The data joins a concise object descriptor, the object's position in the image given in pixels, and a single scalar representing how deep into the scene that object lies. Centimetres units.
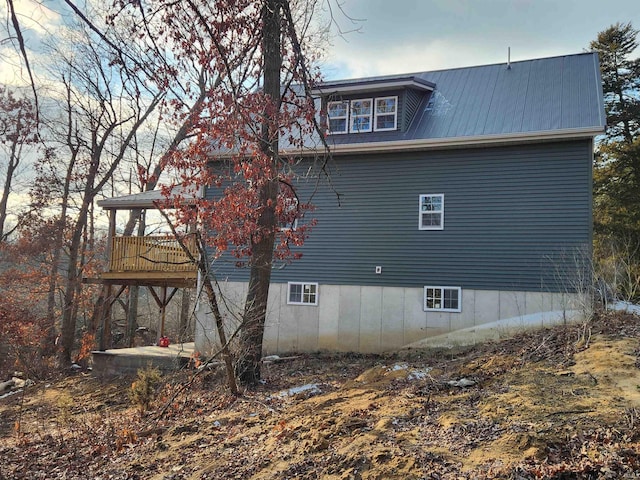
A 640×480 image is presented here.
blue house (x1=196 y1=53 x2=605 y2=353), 1236
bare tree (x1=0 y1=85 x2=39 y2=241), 1515
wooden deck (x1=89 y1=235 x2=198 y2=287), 1548
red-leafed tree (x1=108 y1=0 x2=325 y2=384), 567
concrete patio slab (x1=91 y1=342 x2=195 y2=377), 1540
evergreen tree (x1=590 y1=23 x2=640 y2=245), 2064
